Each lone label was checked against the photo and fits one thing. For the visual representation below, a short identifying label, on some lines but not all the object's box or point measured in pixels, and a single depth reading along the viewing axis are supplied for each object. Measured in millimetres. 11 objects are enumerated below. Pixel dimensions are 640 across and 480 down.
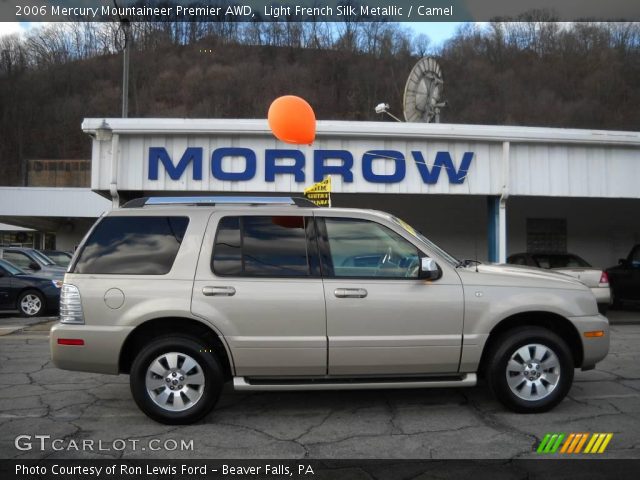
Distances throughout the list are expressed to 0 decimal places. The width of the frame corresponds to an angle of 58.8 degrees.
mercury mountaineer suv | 4730
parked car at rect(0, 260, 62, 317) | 12953
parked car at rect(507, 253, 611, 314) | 10992
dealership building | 11094
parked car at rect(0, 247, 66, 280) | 13378
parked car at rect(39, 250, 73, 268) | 15938
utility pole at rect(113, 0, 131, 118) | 16308
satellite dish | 14672
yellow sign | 9227
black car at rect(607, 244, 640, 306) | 13102
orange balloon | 9180
